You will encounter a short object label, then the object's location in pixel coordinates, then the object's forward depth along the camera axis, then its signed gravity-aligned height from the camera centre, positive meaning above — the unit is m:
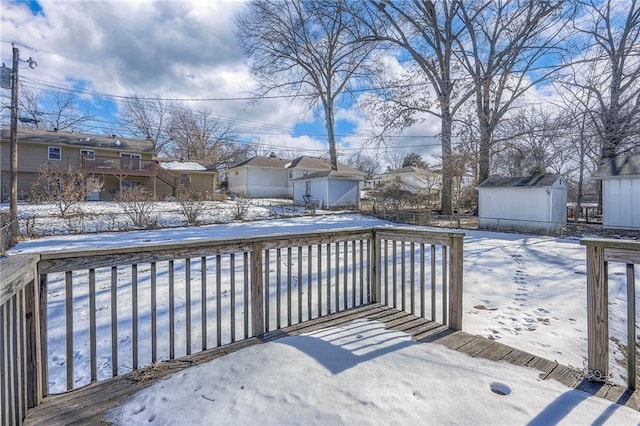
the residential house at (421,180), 23.20 +2.44
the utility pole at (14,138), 10.86 +2.73
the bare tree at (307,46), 20.12 +11.43
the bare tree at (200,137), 35.03 +8.54
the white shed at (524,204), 13.00 +0.30
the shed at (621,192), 12.96 +0.73
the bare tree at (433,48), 17.73 +9.47
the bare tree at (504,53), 15.47 +8.23
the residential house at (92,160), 20.12 +3.43
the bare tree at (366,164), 52.45 +7.87
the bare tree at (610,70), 12.63 +5.60
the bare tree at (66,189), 13.50 +1.09
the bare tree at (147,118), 31.58 +9.63
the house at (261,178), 29.23 +3.19
